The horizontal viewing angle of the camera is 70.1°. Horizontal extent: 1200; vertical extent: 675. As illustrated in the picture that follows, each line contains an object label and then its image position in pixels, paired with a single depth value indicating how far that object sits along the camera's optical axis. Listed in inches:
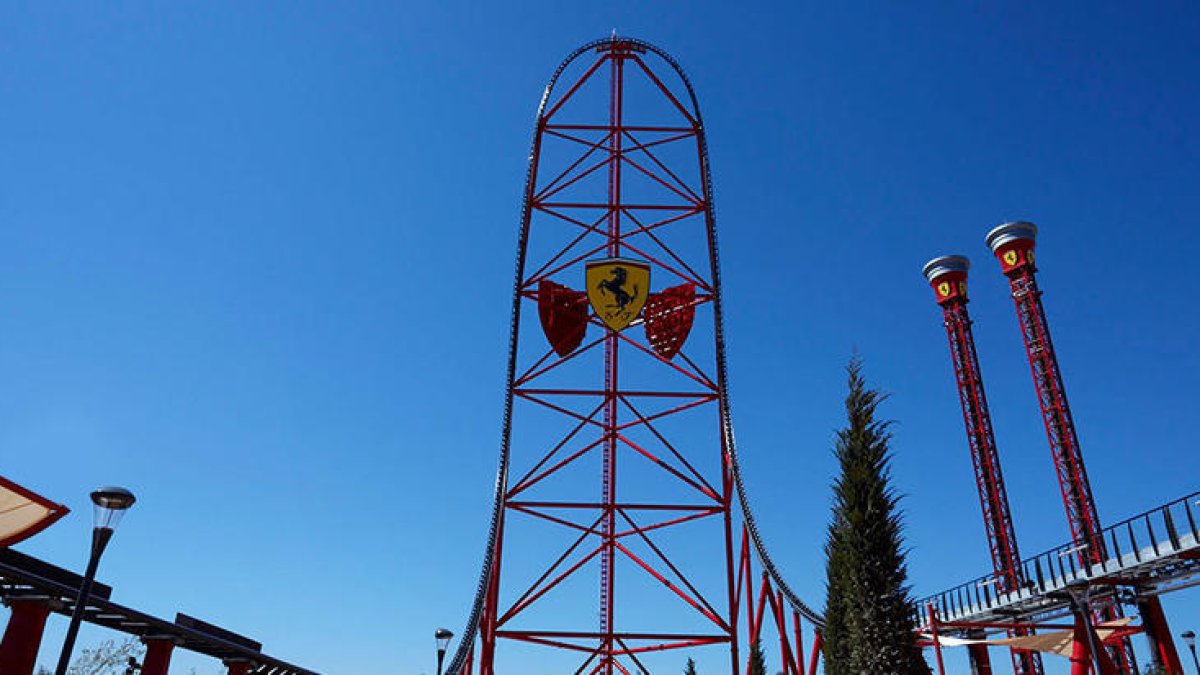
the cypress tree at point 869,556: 330.6
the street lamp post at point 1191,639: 658.8
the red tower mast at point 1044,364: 1365.7
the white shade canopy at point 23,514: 241.1
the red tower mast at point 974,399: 1550.2
